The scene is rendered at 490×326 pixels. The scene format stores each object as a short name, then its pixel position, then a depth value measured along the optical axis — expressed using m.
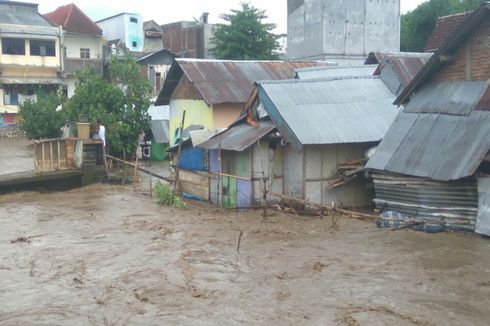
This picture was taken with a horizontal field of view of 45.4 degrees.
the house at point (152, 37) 49.59
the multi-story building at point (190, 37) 46.00
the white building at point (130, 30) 47.28
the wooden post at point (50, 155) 20.95
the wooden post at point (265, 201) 13.84
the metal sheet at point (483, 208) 11.05
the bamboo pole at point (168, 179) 18.61
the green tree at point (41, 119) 28.70
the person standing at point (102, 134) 21.80
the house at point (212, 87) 22.64
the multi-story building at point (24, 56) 36.81
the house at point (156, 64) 39.78
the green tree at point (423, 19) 35.03
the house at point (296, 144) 14.70
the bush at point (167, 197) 16.94
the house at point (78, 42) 40.78
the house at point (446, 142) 11.37
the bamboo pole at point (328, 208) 12.96
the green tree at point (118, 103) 24.88
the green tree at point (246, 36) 36.00
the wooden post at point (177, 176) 17.45
